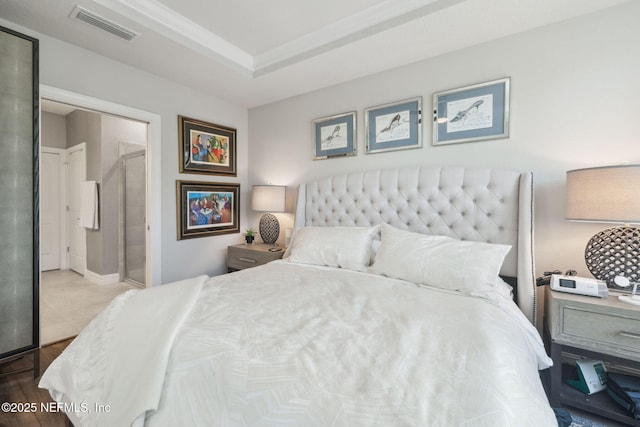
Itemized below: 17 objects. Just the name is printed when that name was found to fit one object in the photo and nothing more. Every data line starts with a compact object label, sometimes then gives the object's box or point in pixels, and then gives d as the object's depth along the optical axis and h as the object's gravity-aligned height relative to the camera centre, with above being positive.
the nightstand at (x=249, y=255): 3.03 -0.53
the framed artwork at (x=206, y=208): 3.16 -0.02
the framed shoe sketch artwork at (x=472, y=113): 2.20 +0.78
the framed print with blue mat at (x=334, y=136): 2.98 +0.78
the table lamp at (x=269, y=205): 3.32 +0.03
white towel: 4.25 -0.01
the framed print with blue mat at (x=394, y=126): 2.59 +0.78
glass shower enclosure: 4.27 -0.15
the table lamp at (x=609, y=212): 1.52 -0.01
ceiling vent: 1.94 +1.30
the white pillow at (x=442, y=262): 1.71 -0.34
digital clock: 1.58 -0.43
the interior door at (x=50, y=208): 4.86 -0.05
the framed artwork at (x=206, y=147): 3.14 +0.70
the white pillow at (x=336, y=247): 2.27 -0.33
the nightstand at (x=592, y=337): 1.44 -0.67
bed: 0.79 -0.49
